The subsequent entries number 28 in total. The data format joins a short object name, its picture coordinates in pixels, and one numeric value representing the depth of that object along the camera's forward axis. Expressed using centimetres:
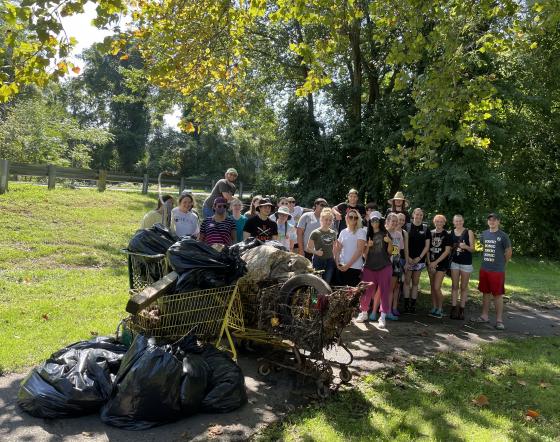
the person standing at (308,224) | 837
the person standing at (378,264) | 779
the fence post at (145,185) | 2286
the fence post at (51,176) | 1695
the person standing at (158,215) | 757
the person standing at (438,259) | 848
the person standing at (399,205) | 882
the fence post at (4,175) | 1445
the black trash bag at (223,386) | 436
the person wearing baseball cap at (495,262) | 815
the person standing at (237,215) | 810
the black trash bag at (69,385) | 409
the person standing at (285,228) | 845
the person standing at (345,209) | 848
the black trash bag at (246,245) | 570
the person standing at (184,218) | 760
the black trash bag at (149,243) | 547
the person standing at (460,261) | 841
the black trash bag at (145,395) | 403
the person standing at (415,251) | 856
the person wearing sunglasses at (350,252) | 765
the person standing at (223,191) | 848
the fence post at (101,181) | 1995
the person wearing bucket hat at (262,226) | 745
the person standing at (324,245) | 759
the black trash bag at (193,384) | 417
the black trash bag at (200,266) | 494
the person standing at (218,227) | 707
